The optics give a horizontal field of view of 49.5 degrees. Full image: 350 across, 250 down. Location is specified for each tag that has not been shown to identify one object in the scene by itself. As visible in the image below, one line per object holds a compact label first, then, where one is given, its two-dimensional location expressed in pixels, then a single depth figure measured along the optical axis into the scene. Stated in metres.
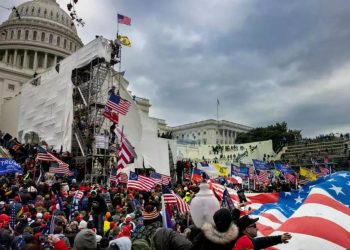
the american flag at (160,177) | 17.11
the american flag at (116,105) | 23.27
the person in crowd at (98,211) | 11.00
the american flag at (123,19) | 31.54
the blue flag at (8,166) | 14.44
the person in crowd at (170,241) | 3.74
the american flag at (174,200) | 8.41
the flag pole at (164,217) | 5.79
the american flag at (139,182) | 14.28
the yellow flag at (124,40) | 31.36
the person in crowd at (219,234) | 3.41
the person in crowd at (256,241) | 3.54
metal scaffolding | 27.27
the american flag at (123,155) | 18.75
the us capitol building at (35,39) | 74.19
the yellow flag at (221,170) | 26.00
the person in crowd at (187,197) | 14.18
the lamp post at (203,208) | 4.04
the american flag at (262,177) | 22.61
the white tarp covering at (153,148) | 33.19
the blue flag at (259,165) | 24.29
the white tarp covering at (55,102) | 30.91
